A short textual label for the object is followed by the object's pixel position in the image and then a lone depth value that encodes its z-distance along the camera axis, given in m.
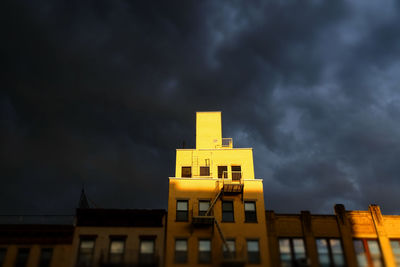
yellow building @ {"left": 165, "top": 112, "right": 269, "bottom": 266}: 28.39
